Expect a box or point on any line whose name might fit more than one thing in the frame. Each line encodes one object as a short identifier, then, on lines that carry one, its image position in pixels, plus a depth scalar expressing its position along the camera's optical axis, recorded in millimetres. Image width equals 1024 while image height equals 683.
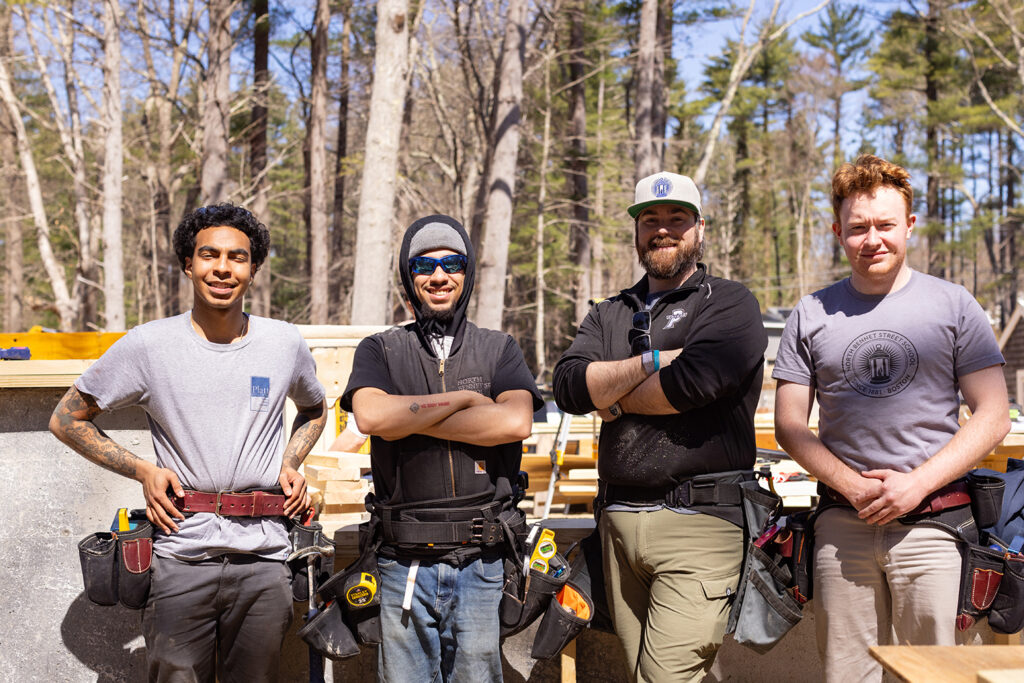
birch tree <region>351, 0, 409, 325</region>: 11031
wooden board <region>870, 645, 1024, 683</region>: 2156
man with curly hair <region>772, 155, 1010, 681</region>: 3004
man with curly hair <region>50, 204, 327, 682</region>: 3158
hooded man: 3062
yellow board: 5277
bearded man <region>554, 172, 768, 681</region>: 3072
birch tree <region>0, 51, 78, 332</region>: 21344
